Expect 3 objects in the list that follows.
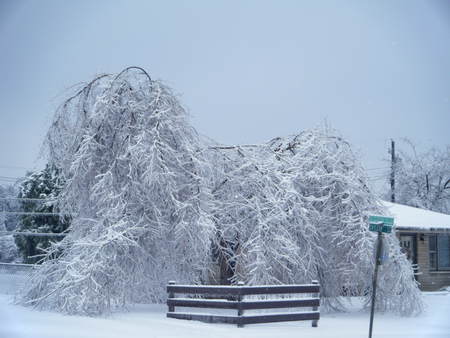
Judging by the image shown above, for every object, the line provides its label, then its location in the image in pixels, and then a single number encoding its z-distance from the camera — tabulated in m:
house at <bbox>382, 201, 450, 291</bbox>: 26.22
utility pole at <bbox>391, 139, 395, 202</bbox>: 44.19
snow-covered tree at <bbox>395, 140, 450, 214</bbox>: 51.56
